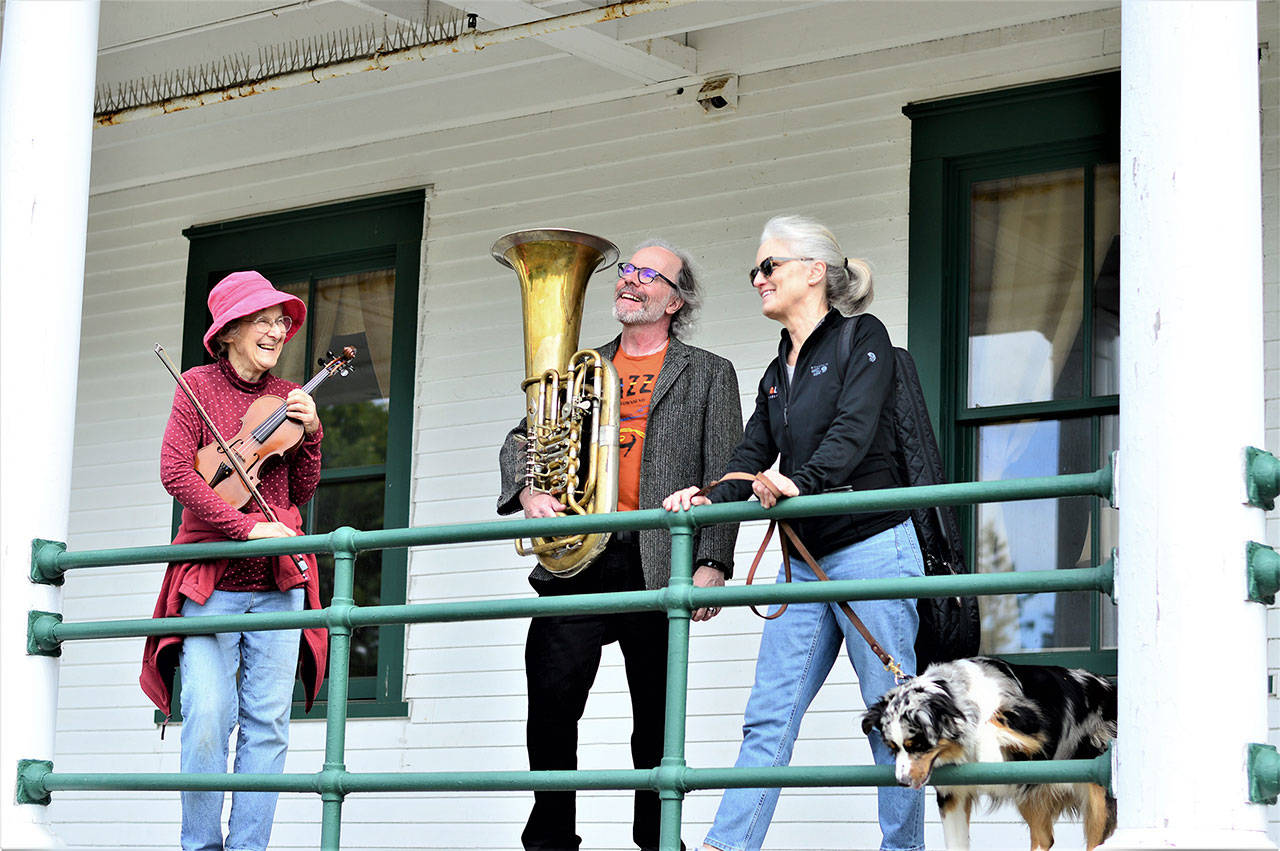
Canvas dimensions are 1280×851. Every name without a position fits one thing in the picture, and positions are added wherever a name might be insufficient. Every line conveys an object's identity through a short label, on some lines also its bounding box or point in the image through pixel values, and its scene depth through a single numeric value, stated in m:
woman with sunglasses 10.16
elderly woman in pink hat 10.94
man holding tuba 11.73
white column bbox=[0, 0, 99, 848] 11.35
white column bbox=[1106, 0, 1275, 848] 7.77
